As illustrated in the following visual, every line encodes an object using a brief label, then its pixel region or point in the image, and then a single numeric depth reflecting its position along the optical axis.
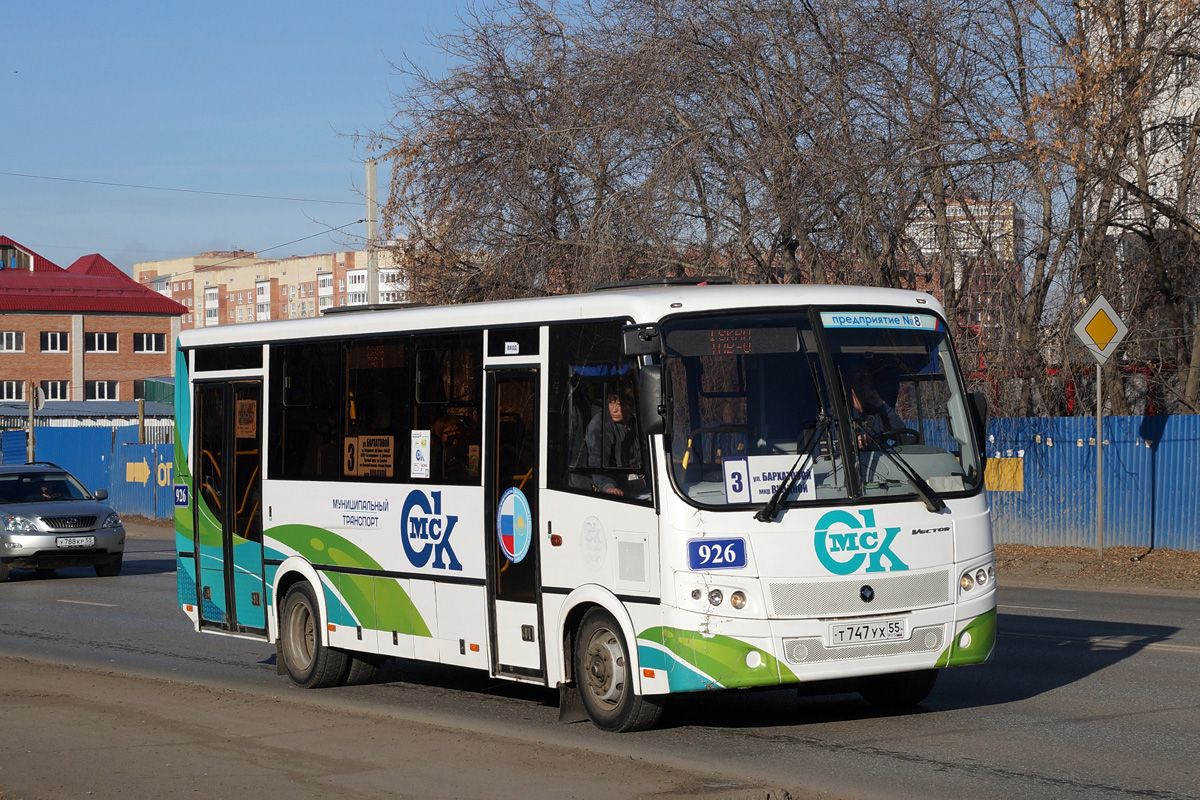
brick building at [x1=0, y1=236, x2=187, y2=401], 91.25
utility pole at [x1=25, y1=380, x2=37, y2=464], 41.38
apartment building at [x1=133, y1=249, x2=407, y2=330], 157.88
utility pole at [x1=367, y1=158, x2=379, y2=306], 27.39
